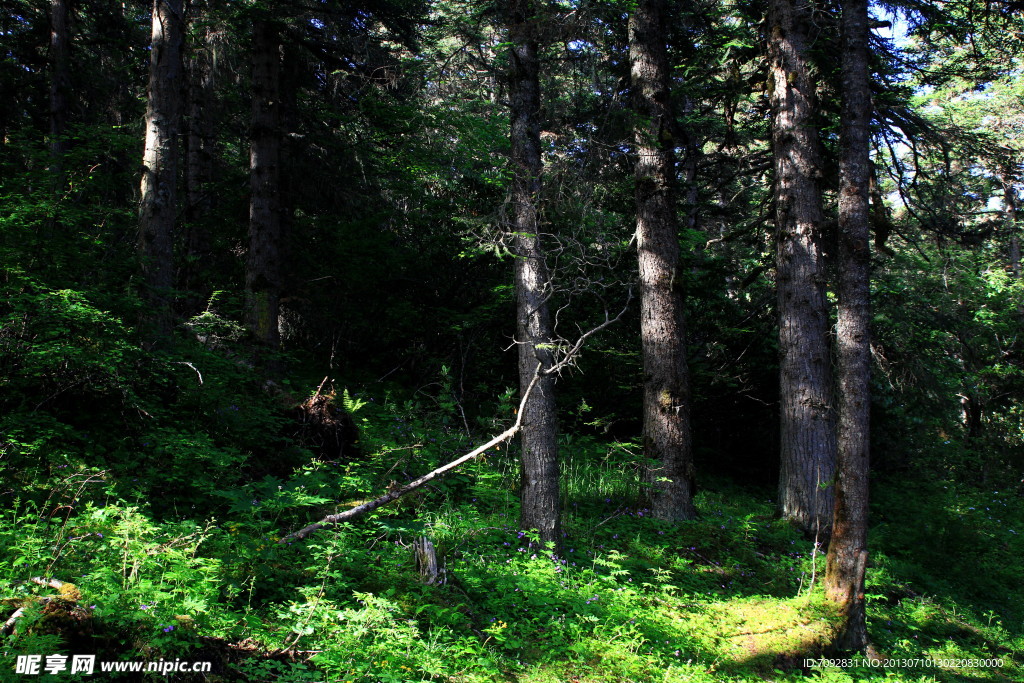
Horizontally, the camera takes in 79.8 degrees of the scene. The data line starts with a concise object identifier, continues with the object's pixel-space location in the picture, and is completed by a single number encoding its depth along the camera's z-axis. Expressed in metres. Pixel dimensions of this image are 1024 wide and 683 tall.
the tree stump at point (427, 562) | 5.00
